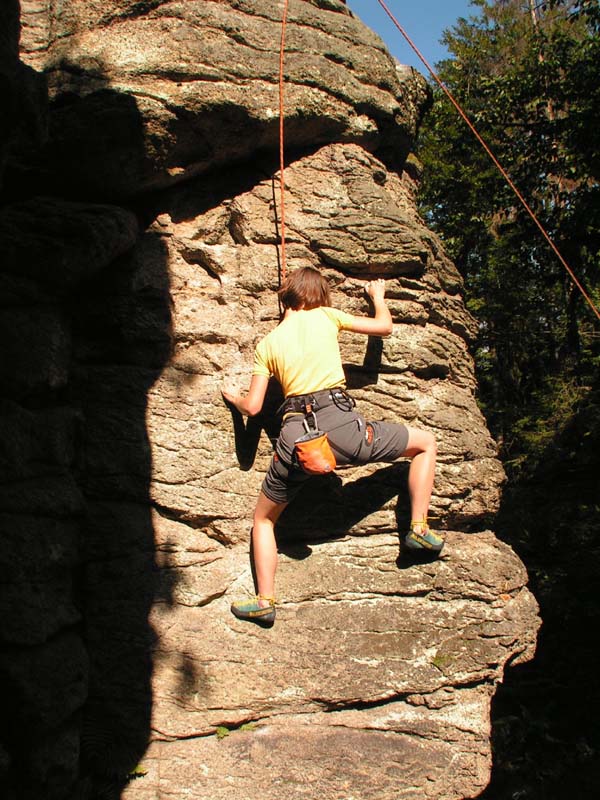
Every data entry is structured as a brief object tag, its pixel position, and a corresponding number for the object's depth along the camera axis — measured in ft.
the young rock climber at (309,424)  12.82
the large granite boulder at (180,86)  14.23
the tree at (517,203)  31.58
